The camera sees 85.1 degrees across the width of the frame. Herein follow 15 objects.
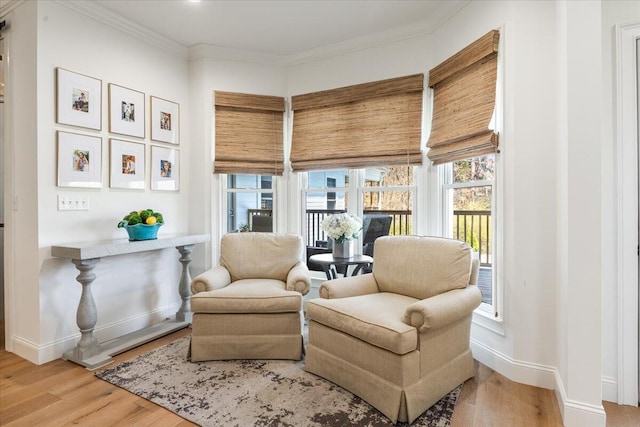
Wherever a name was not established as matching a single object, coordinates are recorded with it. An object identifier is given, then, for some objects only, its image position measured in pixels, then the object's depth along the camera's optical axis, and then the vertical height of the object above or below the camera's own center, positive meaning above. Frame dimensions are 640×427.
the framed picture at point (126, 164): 3.00 +0.43
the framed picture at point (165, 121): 3.36 +0.91
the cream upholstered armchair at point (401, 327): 1.86 -0.65
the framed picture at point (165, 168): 3.36 +0.44
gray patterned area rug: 1.87 -1.10
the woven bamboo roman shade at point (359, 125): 3.15 +0.85
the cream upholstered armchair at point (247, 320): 2.48 -0.78
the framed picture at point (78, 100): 2.64 +0.89
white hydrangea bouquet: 3.09 -0.13
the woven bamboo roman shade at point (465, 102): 2.42 +0.84
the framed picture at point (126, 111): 3.00 +0.91
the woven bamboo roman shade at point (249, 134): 3.65 +0.84
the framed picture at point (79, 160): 2.65 +0.41
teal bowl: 2.84 -0.15
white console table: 2.46 -0.68
